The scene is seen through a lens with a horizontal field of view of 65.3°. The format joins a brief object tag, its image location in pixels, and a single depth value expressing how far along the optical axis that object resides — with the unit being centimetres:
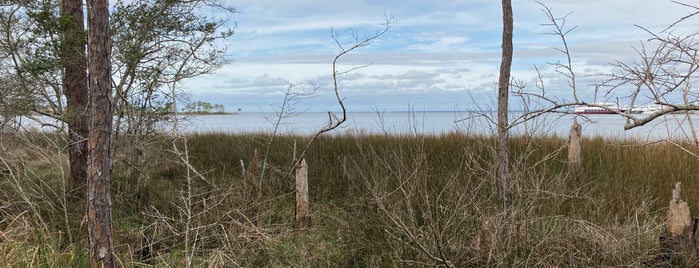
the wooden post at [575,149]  788
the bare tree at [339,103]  669
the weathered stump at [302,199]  644
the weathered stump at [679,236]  445
